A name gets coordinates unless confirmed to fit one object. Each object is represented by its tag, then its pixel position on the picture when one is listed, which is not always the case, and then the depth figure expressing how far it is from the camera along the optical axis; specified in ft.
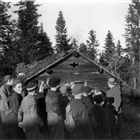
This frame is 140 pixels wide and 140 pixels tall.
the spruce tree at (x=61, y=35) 162.20
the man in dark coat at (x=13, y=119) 15.96
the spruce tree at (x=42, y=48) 103.55
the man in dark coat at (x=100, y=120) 17.61
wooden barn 38.63
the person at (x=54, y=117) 15.03
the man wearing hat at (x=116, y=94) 21.43
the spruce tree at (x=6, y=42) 89.04
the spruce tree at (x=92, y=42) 197.88
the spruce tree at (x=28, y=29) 99.30
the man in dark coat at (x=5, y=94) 17.34
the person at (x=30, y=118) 14.43
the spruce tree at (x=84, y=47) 190.31
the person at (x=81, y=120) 14.01
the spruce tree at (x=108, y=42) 183.08
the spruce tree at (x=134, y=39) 102.47
